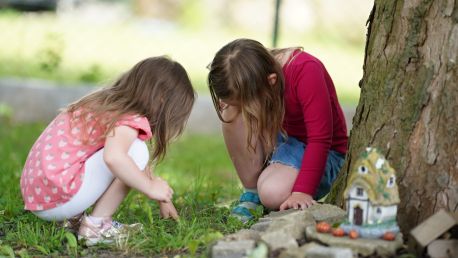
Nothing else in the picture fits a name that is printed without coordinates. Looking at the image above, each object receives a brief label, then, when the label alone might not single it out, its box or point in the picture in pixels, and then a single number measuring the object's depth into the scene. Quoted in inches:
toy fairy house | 172.4
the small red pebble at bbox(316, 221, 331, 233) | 178.7
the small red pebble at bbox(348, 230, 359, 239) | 172.0
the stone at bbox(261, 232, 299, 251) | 172.0
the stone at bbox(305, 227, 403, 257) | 167.9
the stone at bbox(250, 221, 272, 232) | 193.1
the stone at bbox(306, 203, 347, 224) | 192.3
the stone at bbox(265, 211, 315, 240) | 179.3
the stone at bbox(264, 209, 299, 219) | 215.4
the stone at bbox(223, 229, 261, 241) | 180.7
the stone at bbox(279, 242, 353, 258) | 161.8
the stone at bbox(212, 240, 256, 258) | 171.1
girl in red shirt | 219.8
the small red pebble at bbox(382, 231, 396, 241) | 171.6
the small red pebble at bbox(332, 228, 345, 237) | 174.0
